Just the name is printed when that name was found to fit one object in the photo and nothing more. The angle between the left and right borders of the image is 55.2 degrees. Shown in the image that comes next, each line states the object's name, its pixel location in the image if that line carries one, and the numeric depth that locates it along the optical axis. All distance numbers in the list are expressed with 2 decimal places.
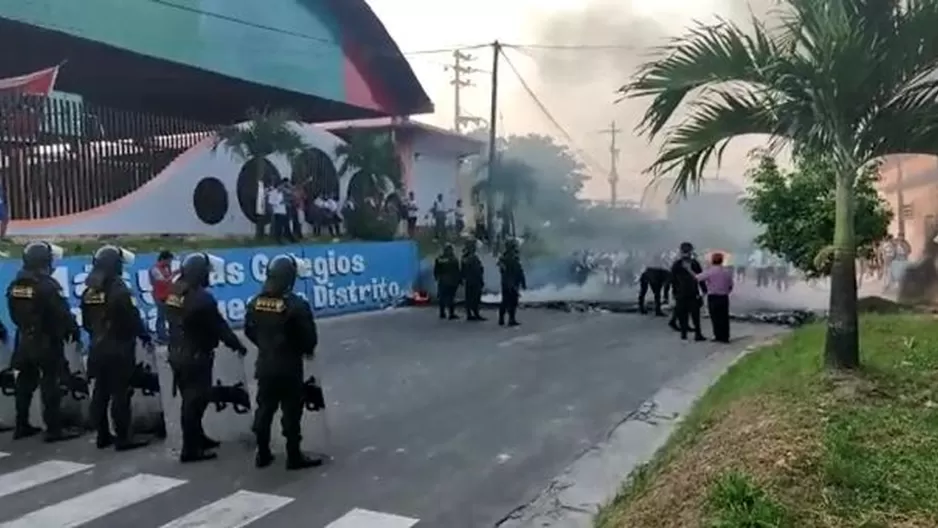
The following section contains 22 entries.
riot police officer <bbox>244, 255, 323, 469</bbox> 6.13
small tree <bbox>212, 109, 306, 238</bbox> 18.31
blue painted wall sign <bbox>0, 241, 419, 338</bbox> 12.03
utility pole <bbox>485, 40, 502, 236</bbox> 24.66
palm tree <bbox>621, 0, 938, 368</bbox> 6.54
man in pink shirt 12.70
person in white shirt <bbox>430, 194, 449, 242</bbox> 23.74
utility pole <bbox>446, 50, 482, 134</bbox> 34.82
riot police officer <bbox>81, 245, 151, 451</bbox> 6.87
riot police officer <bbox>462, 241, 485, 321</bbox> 16.38
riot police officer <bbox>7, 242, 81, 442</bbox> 7.18
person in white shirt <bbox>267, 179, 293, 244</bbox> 18.45
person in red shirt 11.23
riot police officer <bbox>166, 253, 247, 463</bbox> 6.49
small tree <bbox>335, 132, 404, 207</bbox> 21.33
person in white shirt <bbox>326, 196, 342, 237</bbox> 20.50
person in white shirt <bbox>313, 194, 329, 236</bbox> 20.19
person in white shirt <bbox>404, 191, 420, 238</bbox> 22.78
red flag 14.34
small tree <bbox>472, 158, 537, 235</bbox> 24.88
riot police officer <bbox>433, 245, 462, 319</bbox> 16.84
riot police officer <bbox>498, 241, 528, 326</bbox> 15.68
